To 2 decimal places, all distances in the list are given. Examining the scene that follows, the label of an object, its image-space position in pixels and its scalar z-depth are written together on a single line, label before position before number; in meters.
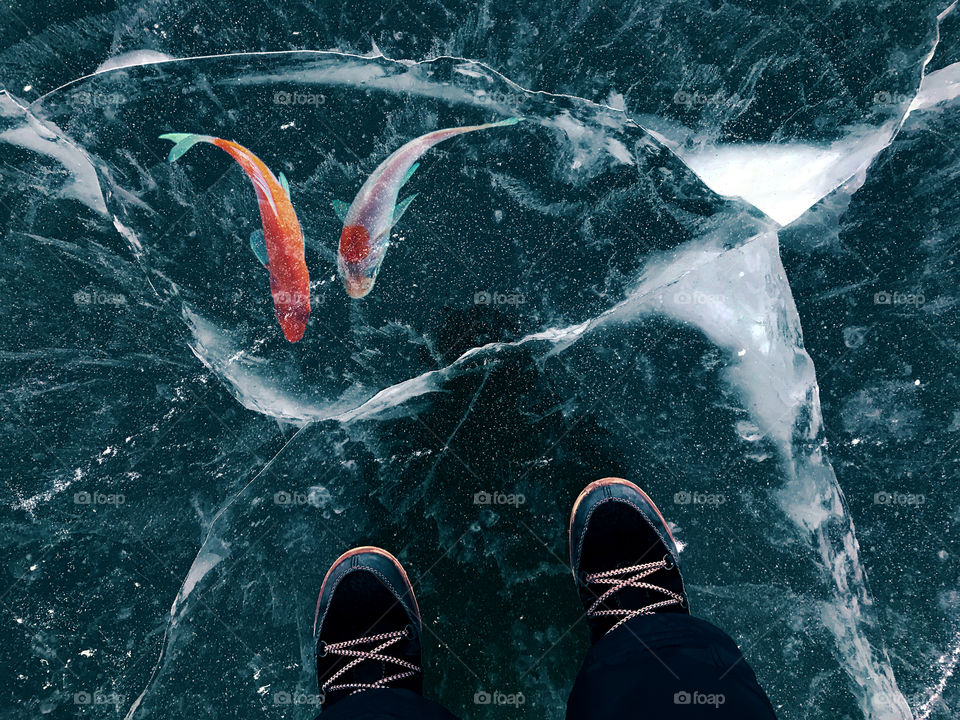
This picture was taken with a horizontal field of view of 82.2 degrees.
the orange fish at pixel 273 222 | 2.13
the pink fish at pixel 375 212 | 2.14
